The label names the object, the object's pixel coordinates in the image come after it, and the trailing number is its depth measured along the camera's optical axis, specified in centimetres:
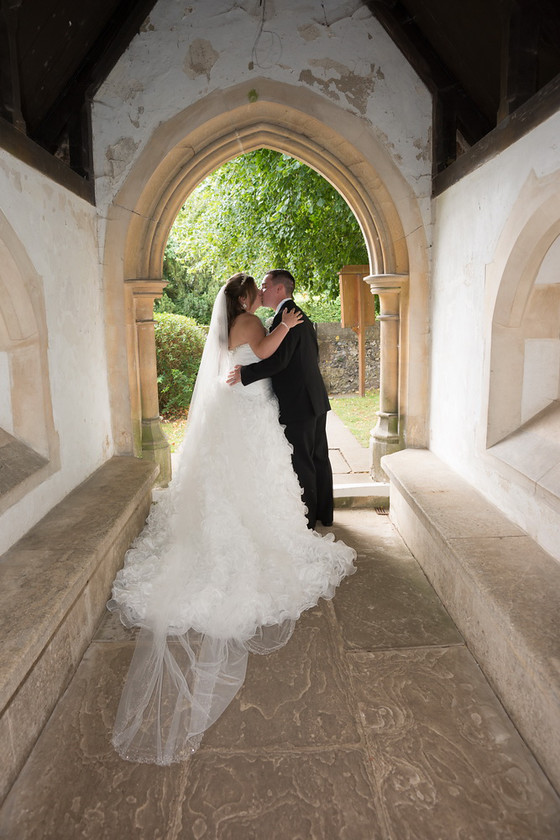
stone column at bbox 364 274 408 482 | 456
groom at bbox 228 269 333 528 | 376
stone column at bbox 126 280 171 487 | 454
